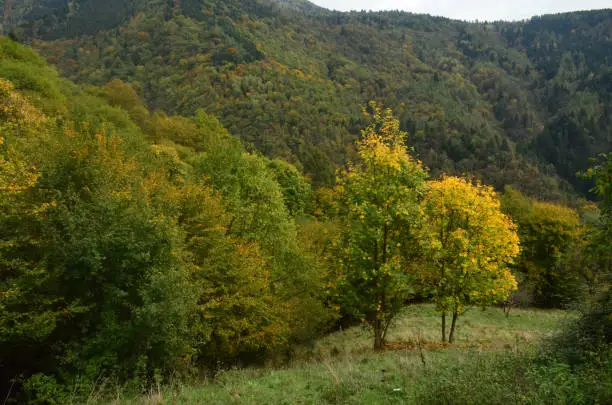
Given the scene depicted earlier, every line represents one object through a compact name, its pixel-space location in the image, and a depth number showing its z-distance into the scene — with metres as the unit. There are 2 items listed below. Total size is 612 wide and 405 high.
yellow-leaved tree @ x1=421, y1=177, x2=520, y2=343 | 17.39
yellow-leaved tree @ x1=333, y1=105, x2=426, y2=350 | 13.98
